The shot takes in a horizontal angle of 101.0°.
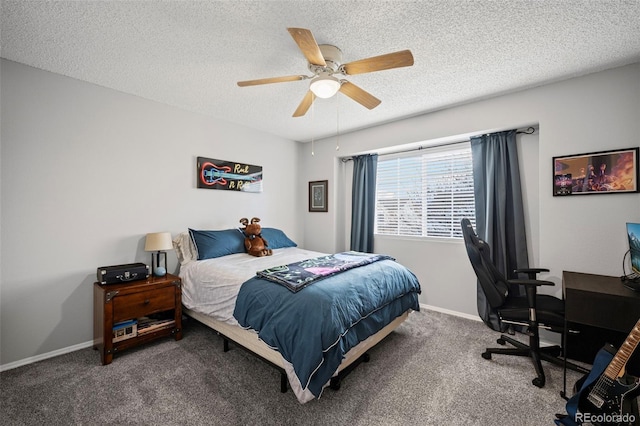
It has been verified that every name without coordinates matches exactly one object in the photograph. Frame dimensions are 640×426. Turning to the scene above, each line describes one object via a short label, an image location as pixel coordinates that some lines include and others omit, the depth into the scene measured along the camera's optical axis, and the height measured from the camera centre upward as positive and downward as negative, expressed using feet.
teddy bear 10.57 -1.20
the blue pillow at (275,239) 12.08 -1.25
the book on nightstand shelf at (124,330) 7.60 -3.51
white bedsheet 7.57 -2.11
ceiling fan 5.25 +3.25
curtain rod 9.32 +2.99
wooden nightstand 7.34 -2.90
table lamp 8.82 -1.11
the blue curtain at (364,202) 13.35 +0.56
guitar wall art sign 11.24 +1.67
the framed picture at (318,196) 14.64 +0.94
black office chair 6.85 -2.53
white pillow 9.91 -1.43
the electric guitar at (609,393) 4.39 -3.05
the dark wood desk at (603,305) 5.74 -2.04
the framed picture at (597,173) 7.24 +1.23
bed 5.47 -2.41
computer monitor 6.41 -0.73
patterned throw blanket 6.59 -1.65
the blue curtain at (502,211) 9.35 +0.12
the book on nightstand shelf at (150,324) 8.16 -3.61
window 11.07 +0.97
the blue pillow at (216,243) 9.94 -1.23
